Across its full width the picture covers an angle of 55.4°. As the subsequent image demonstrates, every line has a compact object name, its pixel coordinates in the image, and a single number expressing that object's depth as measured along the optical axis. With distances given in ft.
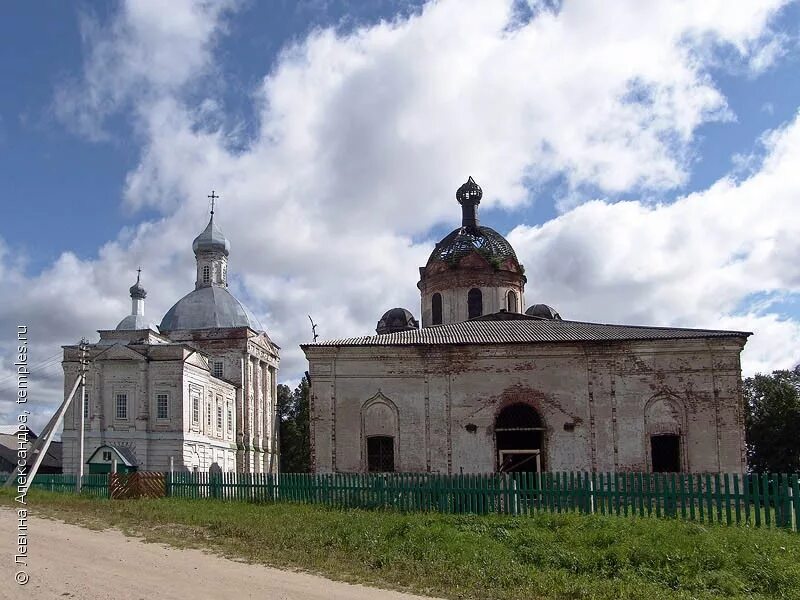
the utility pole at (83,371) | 76.38
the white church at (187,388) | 119.75
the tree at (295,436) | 182.60
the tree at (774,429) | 130.21
